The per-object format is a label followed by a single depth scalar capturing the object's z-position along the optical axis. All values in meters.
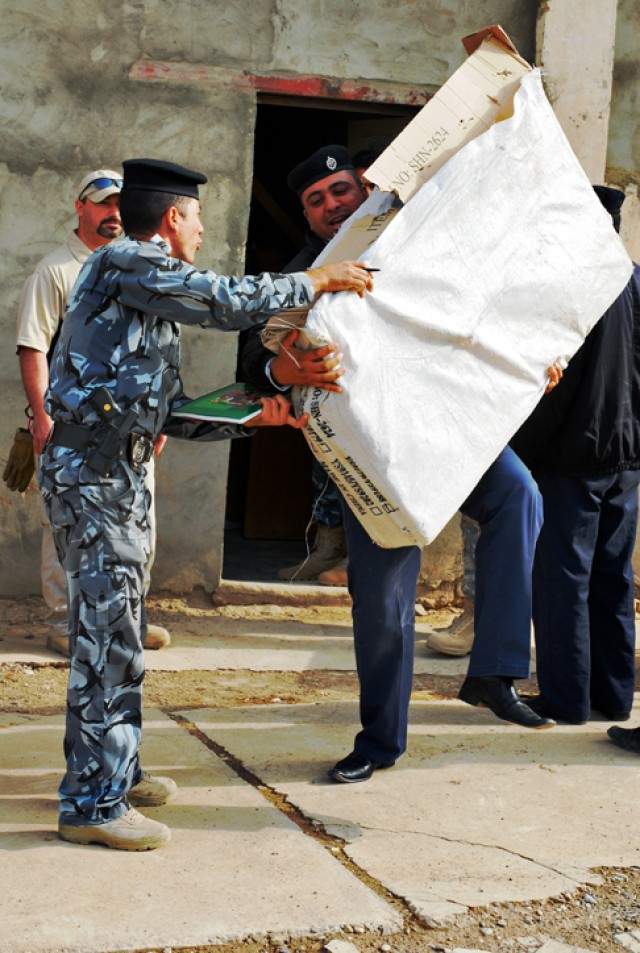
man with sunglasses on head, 5.19
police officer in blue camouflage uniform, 3.19
